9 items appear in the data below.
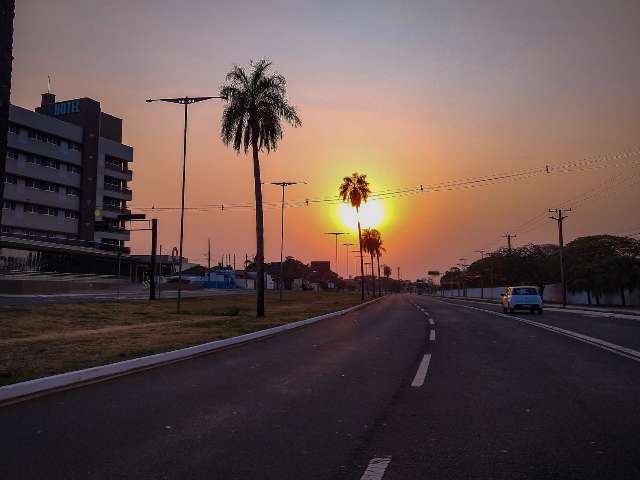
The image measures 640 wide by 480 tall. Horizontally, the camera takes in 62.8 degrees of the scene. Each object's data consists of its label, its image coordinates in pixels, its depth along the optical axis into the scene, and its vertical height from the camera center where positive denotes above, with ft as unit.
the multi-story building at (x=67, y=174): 191.31 +47.19
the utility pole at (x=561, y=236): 158.12 +17.23
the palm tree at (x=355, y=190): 204.13 +39.18
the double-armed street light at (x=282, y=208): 167.91 +28.66
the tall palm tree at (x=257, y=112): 90.38 +31.00
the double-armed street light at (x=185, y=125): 96.17 +31.17
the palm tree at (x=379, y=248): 320.91 +27.00
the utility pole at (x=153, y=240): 135.47 +13.61
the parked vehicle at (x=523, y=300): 100.58 -1.79
